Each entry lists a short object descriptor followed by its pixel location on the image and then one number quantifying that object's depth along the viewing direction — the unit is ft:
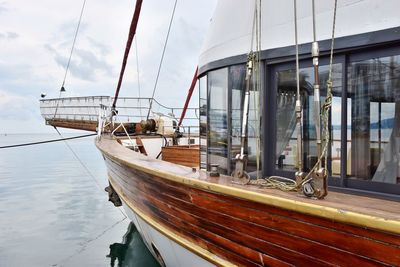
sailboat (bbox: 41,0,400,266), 7.19
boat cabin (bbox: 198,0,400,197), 8.83
